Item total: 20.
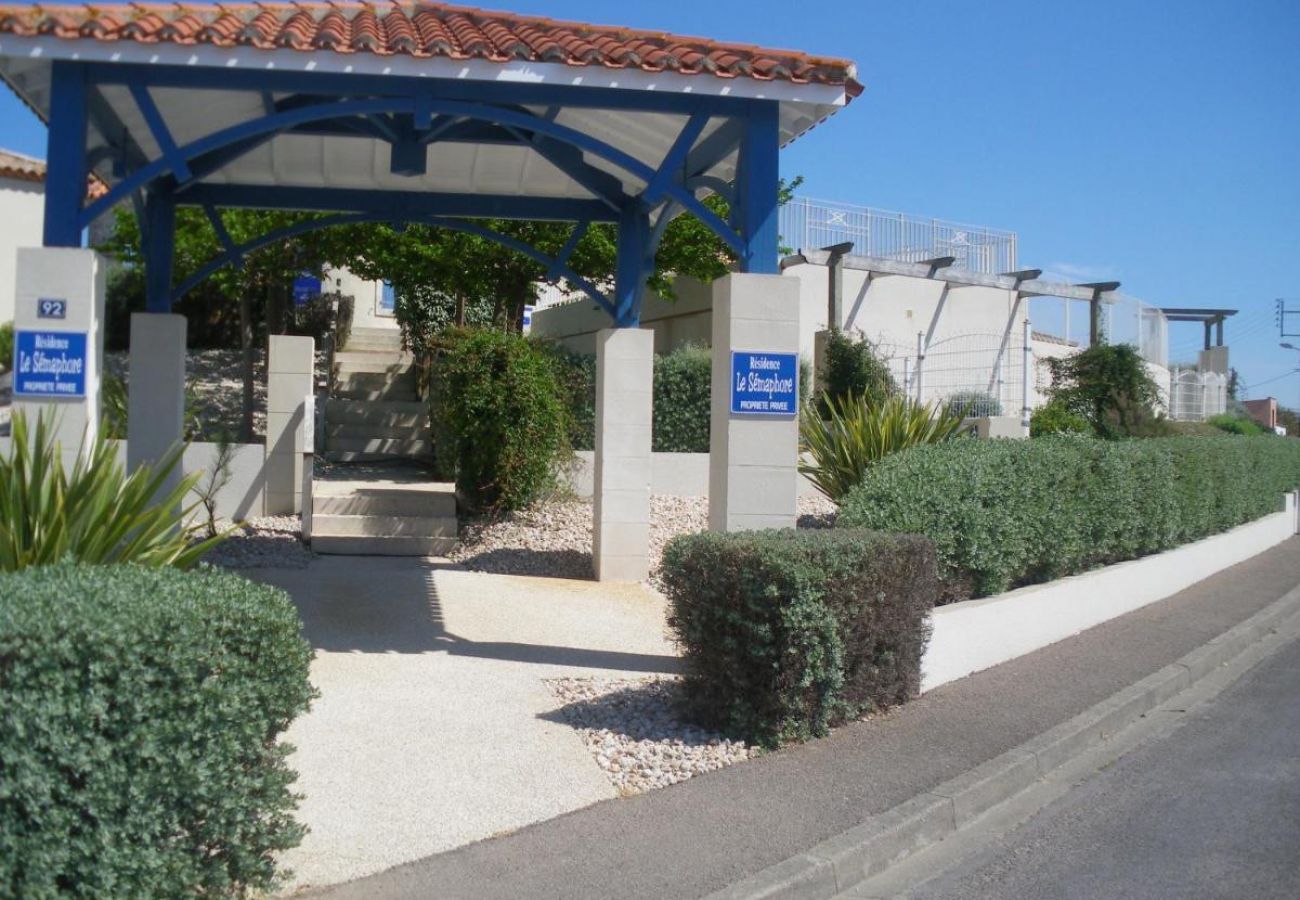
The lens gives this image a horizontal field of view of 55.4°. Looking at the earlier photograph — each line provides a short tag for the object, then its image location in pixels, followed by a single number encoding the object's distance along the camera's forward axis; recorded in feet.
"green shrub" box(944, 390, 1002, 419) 58.29
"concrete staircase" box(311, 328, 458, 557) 42.27
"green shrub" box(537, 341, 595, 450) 50.95
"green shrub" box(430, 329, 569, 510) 42.70
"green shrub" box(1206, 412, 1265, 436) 87.45
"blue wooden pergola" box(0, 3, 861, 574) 25.52
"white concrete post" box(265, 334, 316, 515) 46.33
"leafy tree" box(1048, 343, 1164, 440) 57.36
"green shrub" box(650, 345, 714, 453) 53.83
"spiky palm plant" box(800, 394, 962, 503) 43.83
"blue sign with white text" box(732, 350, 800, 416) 28.09
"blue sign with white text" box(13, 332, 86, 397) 24.91
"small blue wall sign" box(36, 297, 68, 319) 24.88
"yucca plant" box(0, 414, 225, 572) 18.30
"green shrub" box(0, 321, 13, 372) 81.00
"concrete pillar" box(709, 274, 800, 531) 27.99
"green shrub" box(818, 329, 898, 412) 63.05
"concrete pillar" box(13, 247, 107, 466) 24.82
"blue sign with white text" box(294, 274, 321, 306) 78.84
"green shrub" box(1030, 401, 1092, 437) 56.44
